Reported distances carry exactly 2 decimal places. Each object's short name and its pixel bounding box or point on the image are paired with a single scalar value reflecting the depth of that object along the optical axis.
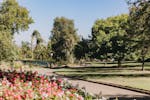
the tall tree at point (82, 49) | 28.94
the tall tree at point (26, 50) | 42.63
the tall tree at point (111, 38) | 23.19
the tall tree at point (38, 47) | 37.57
